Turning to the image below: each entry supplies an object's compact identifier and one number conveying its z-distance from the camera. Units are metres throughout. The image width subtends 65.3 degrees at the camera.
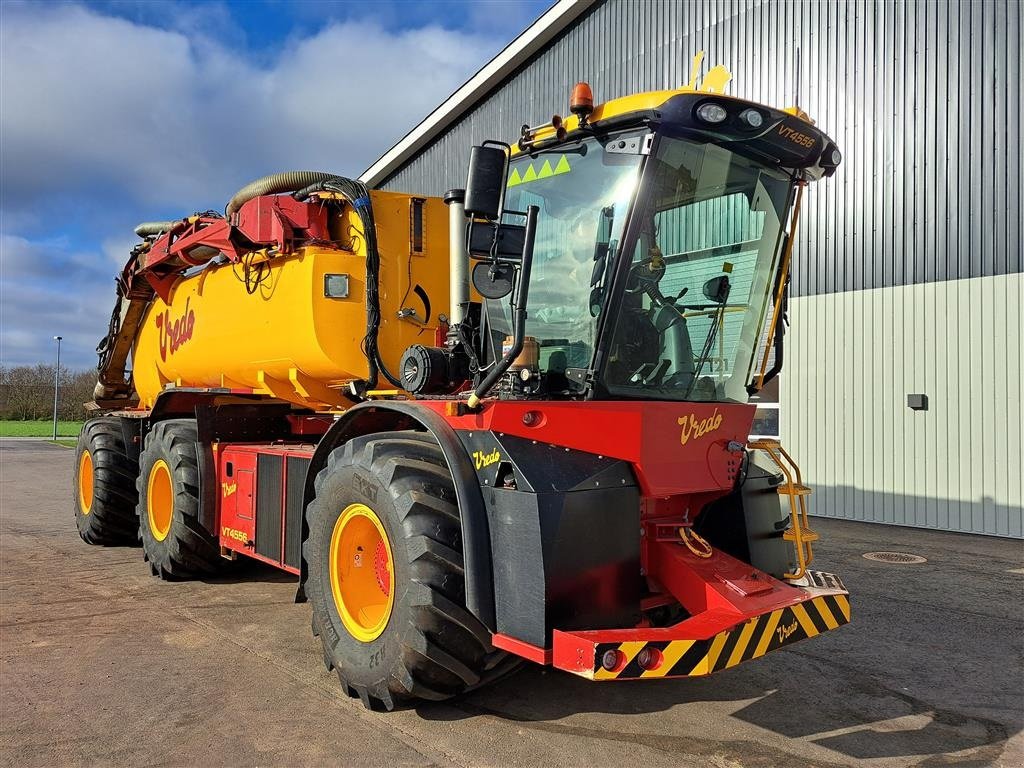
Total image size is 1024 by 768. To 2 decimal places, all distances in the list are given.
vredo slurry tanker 3.74
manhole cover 8.74
